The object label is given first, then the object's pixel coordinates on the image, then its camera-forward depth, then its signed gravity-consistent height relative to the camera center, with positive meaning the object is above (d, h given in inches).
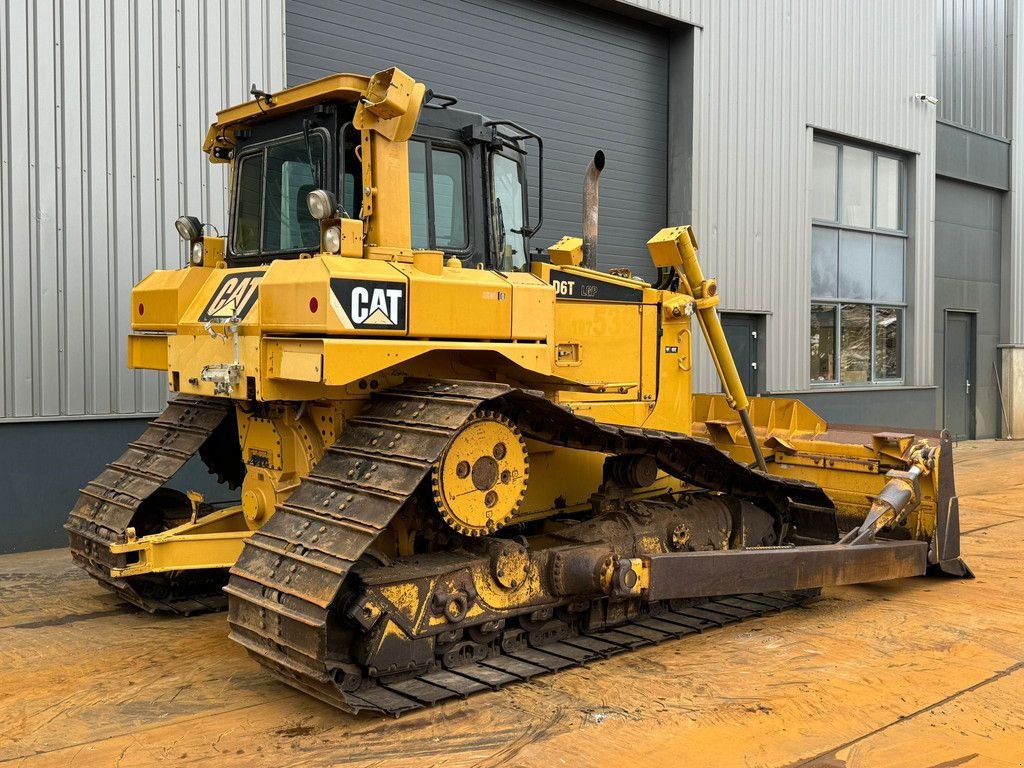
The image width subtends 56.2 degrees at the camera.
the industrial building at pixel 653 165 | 344.8 +115.0
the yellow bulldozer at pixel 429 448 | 190.4 -16.5
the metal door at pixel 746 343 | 597.3 +24.0
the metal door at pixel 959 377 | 795.4 +5.0
